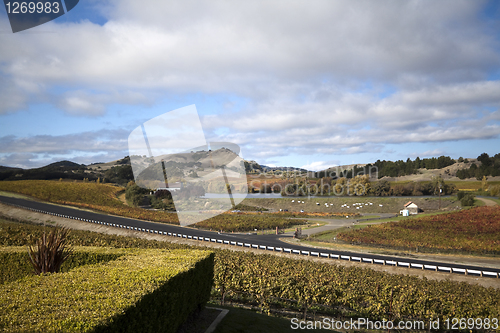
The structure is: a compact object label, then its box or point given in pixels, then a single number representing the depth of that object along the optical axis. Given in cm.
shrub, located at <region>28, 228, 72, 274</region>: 880
